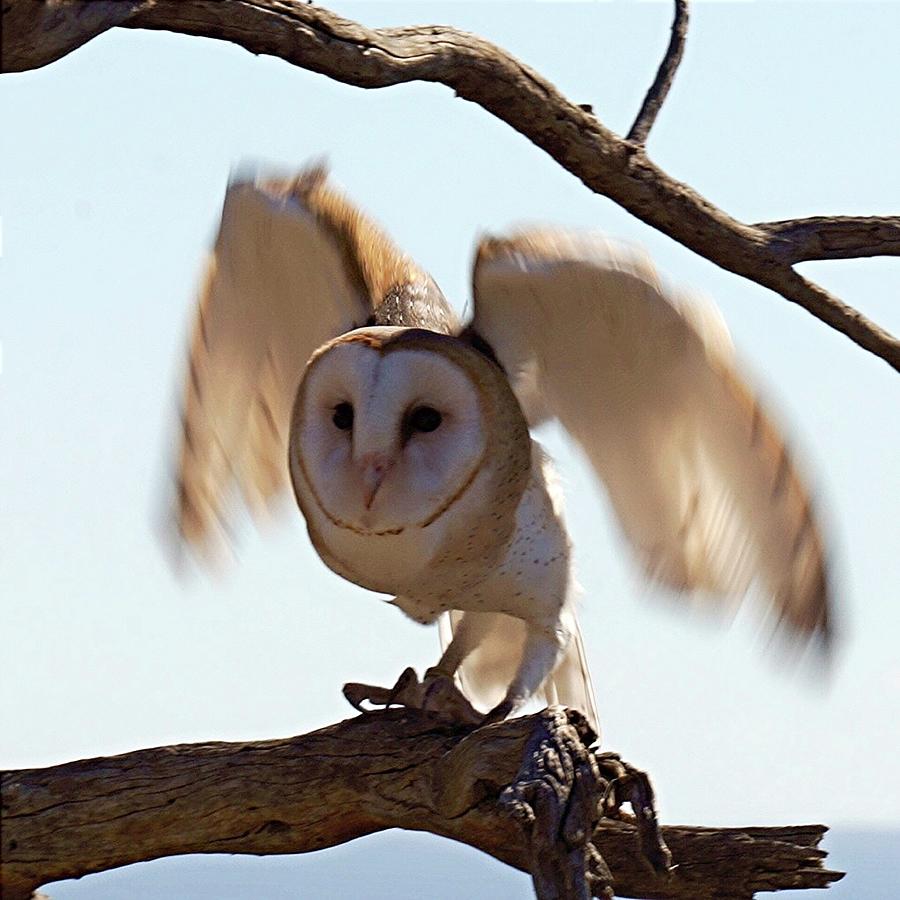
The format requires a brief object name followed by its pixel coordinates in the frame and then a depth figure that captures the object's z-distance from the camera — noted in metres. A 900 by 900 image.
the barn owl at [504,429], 6.21
